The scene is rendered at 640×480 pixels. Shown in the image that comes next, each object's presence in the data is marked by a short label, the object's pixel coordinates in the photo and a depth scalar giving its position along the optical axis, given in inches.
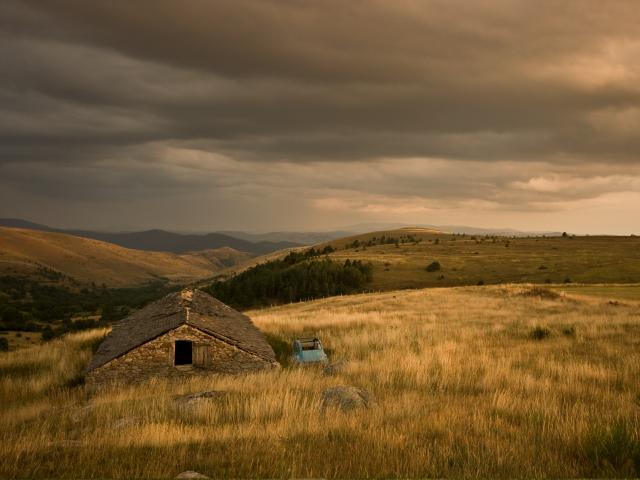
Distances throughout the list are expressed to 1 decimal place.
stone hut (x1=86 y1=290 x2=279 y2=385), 751.7
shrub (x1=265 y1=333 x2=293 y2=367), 886.7
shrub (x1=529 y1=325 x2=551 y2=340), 799.0
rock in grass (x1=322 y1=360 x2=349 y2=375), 597.0
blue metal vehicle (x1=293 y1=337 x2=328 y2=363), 785.4
